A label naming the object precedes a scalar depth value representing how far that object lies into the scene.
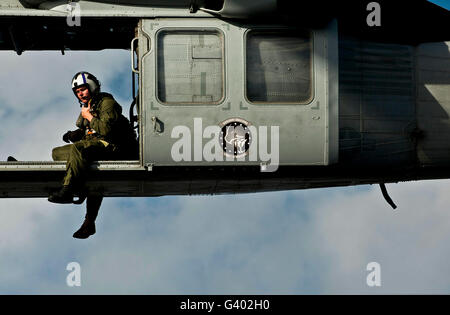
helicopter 12.47
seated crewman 12.66
